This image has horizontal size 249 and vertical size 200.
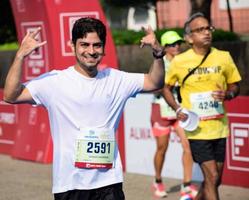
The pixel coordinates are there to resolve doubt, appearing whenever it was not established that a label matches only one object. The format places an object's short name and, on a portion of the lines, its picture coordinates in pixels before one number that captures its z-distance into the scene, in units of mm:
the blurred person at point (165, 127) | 10567
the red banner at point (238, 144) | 10971
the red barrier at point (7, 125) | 15701
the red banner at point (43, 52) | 13611
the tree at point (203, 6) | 17666
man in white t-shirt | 5996
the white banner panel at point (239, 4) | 34958
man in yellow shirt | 8409
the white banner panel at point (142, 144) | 12041
